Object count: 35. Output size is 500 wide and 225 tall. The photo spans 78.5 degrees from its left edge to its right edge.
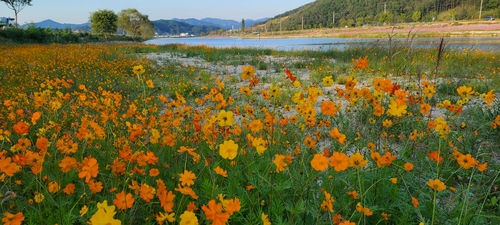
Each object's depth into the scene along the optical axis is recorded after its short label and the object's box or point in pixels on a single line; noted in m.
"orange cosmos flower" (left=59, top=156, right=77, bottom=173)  1.29
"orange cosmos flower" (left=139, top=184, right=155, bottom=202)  1.08
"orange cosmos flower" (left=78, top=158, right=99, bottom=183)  1.11
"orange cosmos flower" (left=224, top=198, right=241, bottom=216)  0.88
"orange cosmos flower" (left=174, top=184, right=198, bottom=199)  1.02
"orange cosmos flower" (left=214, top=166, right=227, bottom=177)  1.33
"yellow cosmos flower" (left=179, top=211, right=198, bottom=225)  0.81
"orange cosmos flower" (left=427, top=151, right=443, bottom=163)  1.37
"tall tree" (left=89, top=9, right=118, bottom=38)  46.44
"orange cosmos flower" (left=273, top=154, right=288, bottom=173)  1.22
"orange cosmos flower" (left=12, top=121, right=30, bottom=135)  1.35
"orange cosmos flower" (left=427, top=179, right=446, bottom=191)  1.06
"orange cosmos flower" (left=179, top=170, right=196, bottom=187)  1.19
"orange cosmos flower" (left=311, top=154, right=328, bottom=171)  1.07
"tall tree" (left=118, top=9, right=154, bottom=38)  60.93
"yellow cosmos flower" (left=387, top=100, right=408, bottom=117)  1.67
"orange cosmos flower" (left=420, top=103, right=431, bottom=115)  1.97
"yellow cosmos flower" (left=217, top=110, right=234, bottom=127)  1.44
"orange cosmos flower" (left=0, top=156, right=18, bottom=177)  1.12
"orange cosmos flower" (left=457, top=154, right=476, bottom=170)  1.32
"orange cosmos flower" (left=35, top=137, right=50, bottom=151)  1.36
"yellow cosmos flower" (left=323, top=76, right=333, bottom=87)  2.23
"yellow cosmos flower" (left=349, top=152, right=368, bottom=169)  1.13
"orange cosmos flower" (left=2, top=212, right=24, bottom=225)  0.95
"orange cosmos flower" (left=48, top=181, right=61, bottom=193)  1.40
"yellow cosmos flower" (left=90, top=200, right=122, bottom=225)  0.72
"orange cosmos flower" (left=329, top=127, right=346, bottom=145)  1.34
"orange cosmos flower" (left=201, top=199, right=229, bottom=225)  0.84
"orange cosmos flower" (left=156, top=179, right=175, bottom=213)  1.00
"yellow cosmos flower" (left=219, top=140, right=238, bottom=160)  1.29
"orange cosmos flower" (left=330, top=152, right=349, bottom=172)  1.05
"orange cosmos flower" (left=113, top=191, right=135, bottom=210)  1.03
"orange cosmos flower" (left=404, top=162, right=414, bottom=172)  1.35
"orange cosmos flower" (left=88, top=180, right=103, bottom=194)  1.25
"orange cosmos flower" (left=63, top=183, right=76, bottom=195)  1.32
